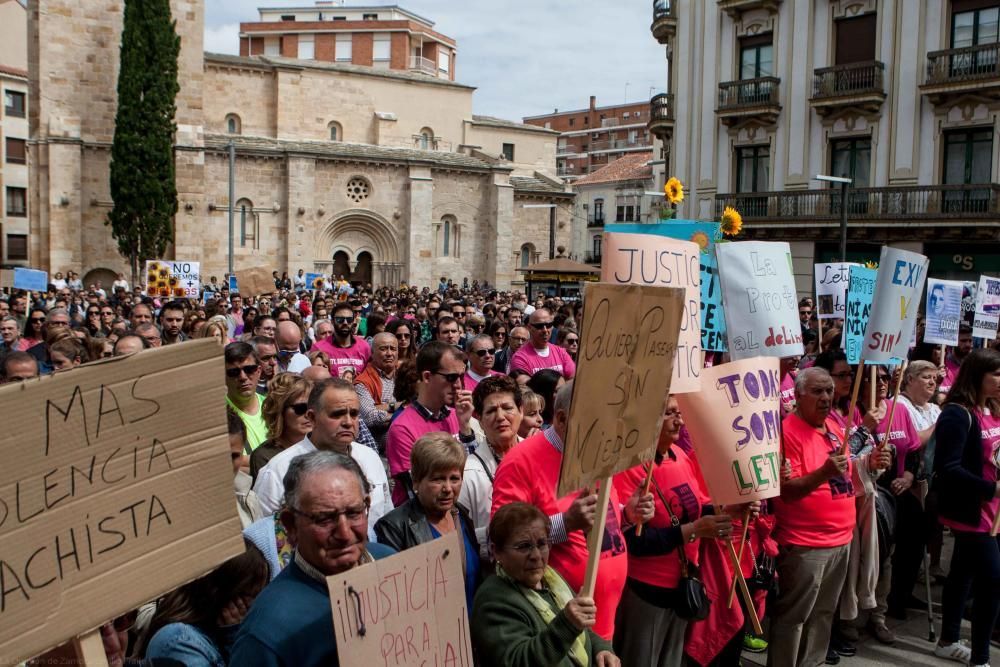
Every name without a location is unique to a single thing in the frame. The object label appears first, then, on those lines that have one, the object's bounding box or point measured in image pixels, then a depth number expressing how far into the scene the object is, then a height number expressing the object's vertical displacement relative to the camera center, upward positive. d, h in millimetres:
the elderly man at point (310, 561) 2213 -787
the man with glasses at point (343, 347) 8117 -700
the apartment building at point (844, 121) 21672 +4554
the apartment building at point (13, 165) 41469 +4965
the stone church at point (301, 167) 33219 +4824
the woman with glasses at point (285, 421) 4430 -765
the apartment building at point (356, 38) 57688 +16119
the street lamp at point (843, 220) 17312 +1374
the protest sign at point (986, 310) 9422 -221
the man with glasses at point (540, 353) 8016 -705
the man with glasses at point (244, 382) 5250 -673
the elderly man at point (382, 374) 6977 -828
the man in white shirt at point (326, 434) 3893 -731
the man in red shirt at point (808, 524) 4715 -1310
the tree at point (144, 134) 30812 +4926
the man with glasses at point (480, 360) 6781 -650
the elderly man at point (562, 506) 3504 -945
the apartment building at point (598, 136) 77812 +13536
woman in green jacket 2758 -1109
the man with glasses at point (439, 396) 4934 -691
